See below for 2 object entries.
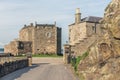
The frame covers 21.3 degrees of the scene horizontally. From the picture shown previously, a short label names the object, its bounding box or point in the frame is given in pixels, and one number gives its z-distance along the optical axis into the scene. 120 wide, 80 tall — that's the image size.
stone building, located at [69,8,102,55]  68.83
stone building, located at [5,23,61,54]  83.12
